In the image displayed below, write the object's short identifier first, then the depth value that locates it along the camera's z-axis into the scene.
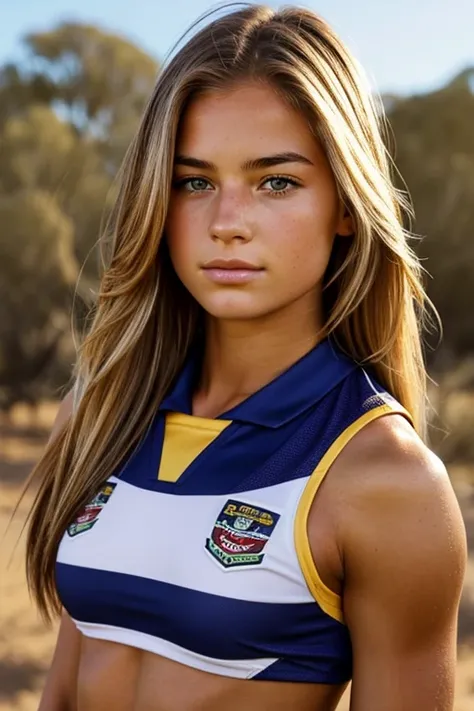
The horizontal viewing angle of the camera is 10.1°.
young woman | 1.83
